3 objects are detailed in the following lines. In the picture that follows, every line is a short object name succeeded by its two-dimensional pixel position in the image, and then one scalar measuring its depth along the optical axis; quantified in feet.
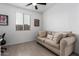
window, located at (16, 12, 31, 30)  11.13
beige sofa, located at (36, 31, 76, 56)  5.56
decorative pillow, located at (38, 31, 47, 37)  10.76
